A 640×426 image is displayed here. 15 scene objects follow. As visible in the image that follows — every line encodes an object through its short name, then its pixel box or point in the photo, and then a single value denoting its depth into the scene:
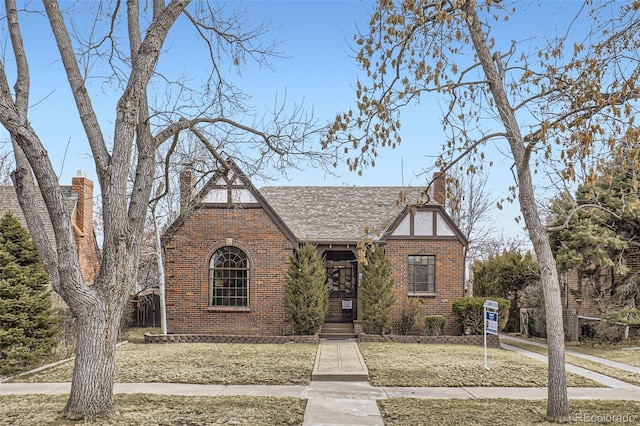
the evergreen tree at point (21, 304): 12.91
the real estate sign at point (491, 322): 14.27
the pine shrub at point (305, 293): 19.66
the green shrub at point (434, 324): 20.34
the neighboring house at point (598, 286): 20.16
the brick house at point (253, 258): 20.78
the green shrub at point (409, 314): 20.58
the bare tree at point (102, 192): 7.88
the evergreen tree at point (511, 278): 25.17
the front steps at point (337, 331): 20.83
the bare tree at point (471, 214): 40.06
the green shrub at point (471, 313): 20.48
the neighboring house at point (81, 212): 23.14
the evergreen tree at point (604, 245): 19.14
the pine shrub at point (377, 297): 20.09
